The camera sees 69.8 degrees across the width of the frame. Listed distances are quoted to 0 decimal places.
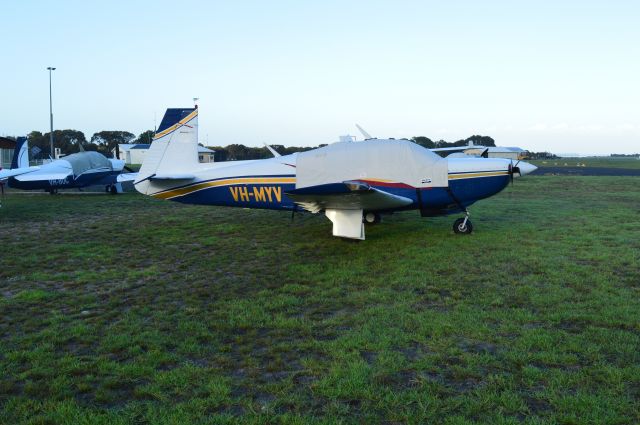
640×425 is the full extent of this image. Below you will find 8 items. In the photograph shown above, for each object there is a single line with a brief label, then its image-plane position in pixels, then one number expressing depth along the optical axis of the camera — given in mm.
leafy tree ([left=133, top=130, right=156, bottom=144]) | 123525
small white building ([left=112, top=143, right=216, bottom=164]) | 96500
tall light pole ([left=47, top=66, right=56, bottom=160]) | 44719
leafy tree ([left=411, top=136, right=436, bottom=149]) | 59209
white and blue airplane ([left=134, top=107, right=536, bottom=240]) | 10164
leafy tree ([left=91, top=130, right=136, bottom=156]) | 123369
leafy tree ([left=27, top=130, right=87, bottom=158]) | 107250
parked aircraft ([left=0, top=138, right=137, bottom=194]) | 22516
